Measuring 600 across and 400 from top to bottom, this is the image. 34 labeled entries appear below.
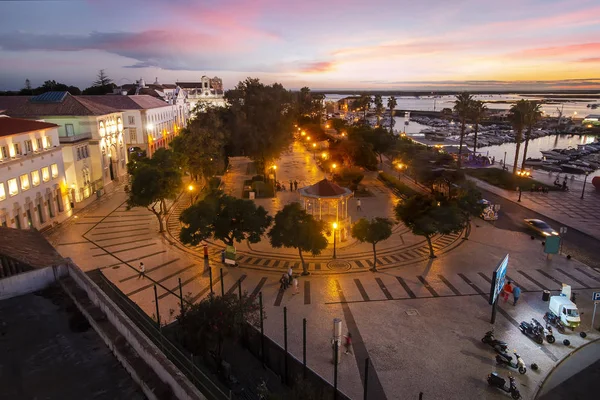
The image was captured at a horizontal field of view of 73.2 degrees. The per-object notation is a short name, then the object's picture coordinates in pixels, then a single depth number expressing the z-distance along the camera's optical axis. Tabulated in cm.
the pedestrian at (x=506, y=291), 2400
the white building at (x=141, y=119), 6762
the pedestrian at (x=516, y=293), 2345
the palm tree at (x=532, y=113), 5762
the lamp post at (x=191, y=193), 4506
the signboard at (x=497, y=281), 2014
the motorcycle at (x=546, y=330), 1978
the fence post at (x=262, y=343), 1837
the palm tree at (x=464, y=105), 6347
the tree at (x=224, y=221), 2748
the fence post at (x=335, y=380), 1556
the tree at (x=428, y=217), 2833
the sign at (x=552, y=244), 2853
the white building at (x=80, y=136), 4562
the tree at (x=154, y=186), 3428
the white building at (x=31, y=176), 3344
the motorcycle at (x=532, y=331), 1980
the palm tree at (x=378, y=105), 11756
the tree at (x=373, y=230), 2755
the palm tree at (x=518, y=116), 5781
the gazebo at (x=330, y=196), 3475
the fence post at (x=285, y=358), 1750
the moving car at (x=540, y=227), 3462
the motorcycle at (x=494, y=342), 1853
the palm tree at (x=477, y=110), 6344
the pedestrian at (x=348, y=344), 1900
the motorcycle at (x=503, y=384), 1591
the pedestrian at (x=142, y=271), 2711
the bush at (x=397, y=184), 4870
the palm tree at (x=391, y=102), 11309
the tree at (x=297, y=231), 2625
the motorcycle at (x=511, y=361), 1745
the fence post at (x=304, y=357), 1672
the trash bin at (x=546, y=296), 2353
